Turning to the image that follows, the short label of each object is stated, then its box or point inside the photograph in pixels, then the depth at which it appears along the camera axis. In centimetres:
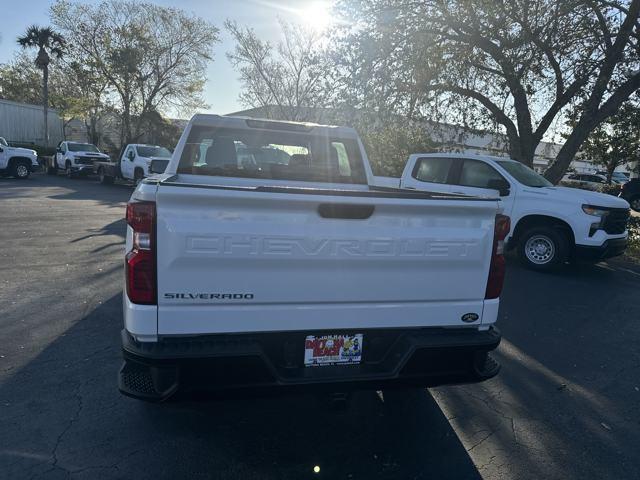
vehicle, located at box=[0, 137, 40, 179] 2014
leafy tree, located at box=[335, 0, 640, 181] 1048
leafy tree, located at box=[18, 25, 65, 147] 3269
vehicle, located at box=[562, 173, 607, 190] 3291
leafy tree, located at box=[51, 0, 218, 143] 3172
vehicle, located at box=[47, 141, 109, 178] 2367
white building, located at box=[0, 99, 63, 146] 3162
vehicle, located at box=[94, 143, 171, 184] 1980
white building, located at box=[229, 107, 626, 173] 1386
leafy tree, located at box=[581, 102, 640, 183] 1349
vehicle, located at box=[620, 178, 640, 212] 2219
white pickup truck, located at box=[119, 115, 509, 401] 227
